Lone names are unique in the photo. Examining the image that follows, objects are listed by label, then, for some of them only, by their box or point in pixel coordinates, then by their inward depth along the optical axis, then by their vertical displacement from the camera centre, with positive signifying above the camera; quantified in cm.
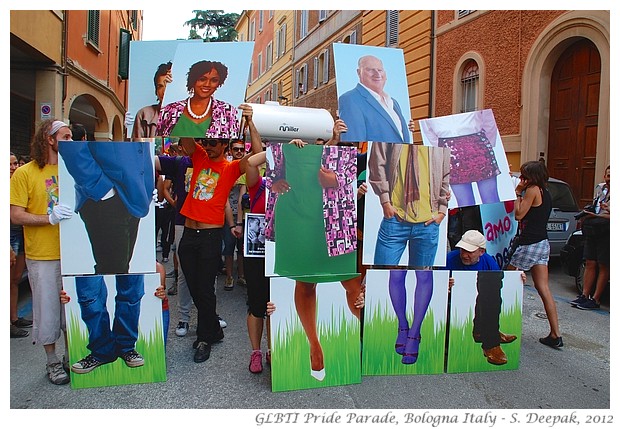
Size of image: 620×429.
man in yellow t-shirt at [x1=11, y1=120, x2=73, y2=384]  355 -22
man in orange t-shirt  418 -20
